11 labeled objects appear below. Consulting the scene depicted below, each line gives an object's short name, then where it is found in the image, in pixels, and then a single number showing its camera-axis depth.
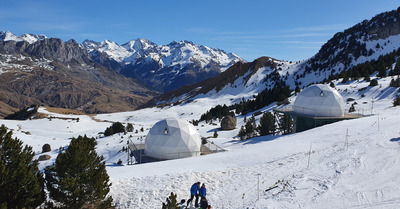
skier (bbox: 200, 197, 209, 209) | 12.02
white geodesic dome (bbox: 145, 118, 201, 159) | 23.81
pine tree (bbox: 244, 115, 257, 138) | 34.50
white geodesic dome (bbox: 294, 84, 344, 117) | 32.25
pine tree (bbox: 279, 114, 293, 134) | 36.19
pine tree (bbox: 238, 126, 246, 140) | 35.47
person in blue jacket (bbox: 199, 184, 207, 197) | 12.29
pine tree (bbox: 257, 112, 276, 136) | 34.62
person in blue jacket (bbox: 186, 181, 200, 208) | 12.51
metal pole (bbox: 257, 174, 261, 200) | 12.23
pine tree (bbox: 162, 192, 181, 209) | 10.72
